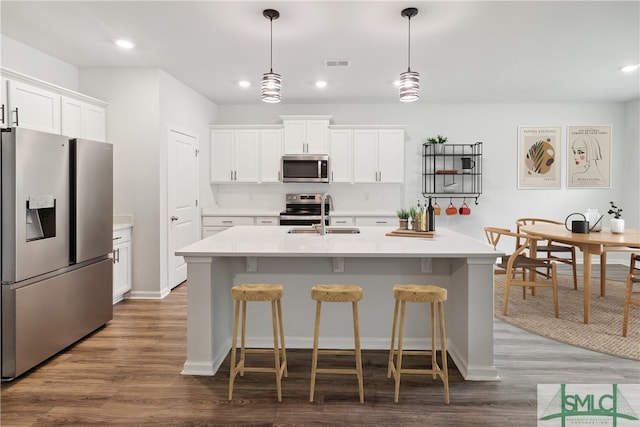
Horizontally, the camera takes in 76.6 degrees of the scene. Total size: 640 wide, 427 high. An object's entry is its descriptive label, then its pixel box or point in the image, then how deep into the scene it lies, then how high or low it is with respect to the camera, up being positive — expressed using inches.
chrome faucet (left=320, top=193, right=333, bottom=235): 127.8 -6.5
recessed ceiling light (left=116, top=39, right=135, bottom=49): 143.1 +58.0
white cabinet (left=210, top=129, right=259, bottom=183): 239.0 +29.8
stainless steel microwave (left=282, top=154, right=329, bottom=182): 231.5 +22.1
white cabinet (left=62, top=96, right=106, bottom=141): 148.1 +33.4
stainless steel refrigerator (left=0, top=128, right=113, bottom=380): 100.4 -10.8
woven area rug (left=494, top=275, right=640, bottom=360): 124.9 -41.2
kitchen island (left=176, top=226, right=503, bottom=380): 103.6 -24.0
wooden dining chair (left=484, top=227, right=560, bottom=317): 147.4 -22.5
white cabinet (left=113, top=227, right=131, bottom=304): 162.4 -24.1
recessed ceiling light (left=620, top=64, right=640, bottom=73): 172.6 +59.6
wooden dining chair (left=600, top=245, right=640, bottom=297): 168.1 -31.7
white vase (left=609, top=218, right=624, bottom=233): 156.2 -7.4
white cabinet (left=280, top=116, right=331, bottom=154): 233.9 +41.3
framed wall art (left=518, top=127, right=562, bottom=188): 248.1 +30.0
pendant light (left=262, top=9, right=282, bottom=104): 117.0 +35.1
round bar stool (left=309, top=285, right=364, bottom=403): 90.9 -21.4
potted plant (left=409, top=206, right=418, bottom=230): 128.9 -3.7
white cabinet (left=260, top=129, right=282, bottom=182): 237.0 +30.3
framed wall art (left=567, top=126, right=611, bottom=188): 247.9 +30.6
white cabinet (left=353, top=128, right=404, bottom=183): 234.1 +29.3
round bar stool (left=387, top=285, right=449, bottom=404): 91.1 -21.6
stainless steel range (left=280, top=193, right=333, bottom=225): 227.5 -2.7
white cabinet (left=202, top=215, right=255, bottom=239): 228.6 -9.5
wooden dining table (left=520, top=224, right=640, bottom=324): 135.3 -11.8
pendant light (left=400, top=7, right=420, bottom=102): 116.7 +35.7
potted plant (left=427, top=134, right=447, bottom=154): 240.7 +38.3
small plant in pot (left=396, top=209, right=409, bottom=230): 132.0 -4.4
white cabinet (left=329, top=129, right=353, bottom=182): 234.8 +29.4
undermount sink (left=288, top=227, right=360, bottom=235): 138.4 -8.6
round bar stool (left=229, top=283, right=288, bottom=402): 92.6 -21.7
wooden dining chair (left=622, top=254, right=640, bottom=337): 130.0 -30.1
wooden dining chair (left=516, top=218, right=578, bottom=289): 177.6 -19.6
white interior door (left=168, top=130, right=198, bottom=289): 188.1 +4.3
